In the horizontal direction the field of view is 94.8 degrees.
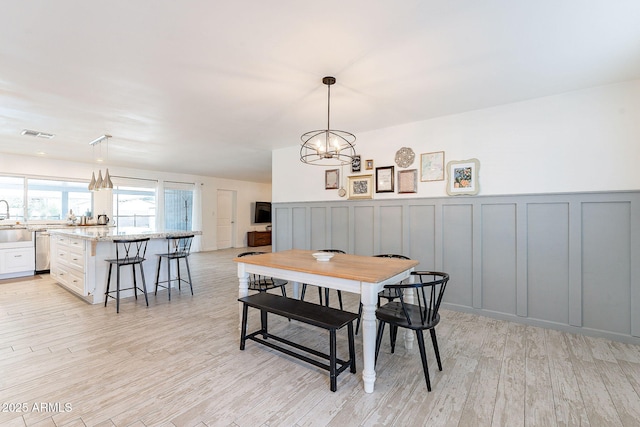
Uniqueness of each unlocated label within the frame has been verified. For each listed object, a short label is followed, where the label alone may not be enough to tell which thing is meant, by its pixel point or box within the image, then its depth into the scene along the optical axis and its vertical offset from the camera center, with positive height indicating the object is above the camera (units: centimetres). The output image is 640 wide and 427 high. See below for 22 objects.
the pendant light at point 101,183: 458 +49
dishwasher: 555 -70
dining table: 200 -46
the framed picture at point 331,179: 473 +56
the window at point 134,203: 736 +28
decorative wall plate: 397 +76
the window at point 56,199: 607 +33
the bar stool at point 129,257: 368 -58
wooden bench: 201 -77
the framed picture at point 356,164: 446 +75
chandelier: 256 +60
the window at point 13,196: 573 +37
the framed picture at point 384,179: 416 +48
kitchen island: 381 -62
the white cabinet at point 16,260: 514 -82
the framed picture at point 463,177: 350 +43
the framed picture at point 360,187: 438 +40
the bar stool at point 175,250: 424 -56
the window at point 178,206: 827 +23
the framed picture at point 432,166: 374 +60
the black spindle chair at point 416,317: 200 -77
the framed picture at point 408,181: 394 +43
